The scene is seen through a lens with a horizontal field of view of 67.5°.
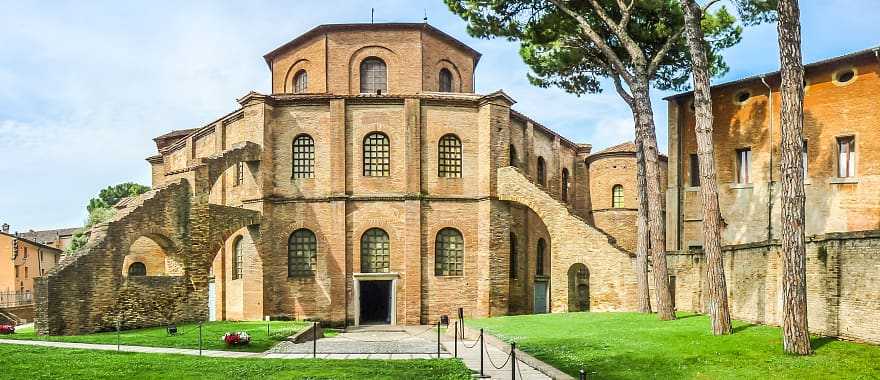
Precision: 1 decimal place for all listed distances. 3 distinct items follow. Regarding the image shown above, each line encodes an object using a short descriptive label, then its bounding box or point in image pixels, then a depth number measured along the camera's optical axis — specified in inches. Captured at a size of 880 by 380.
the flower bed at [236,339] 660.7
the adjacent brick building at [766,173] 711.1
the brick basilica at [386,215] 1010.1
